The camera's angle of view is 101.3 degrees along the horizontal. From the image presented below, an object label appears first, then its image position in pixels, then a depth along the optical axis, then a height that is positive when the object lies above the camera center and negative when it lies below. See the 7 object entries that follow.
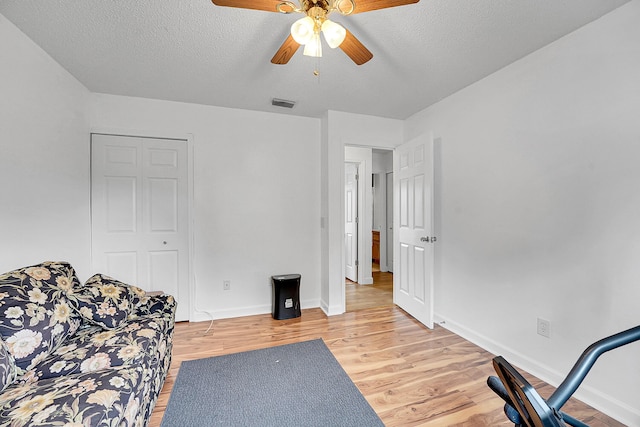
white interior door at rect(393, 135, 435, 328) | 2.79 -0.18
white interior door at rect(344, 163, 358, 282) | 4.70 -0.15
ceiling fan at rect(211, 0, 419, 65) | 1.27 +1.00
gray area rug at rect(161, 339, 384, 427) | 1.59 -1.24
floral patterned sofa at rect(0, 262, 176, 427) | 1.03 -0.73
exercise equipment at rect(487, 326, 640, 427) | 0.71 -0.54
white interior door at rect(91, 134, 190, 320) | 2.74 +0.02
